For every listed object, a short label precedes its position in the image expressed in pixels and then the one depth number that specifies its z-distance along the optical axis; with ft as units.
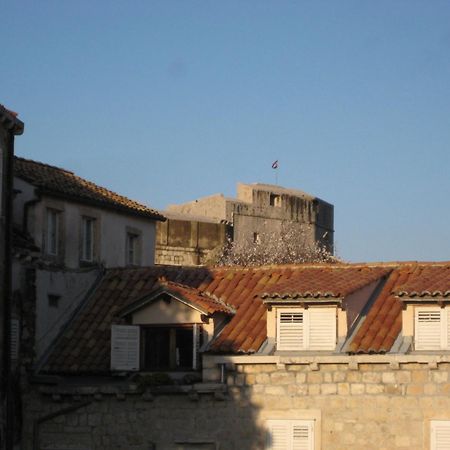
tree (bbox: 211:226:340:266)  233.55
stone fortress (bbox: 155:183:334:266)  236.02
